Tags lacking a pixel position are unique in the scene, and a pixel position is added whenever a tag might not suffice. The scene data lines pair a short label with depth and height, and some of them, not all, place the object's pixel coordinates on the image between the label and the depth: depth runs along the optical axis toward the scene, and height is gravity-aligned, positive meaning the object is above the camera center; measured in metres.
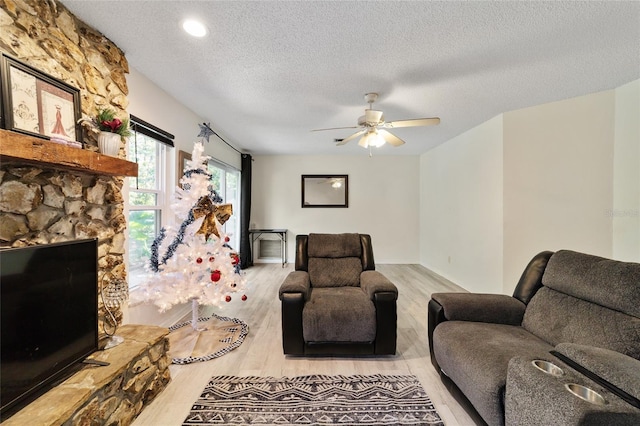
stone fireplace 1.30 +0.10
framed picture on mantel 1.29 +0.58
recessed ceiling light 1.70 +1.19
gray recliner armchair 2.18 -0.92
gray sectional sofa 0.99 -0.69
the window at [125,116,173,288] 2.44 +0.16
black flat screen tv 1.12 -0.52
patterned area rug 1.61 -1.27
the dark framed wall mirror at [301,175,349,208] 6.01 +0.41
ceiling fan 2.59 +0.84
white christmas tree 2.45 -0.43
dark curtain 5.53 +0.04
